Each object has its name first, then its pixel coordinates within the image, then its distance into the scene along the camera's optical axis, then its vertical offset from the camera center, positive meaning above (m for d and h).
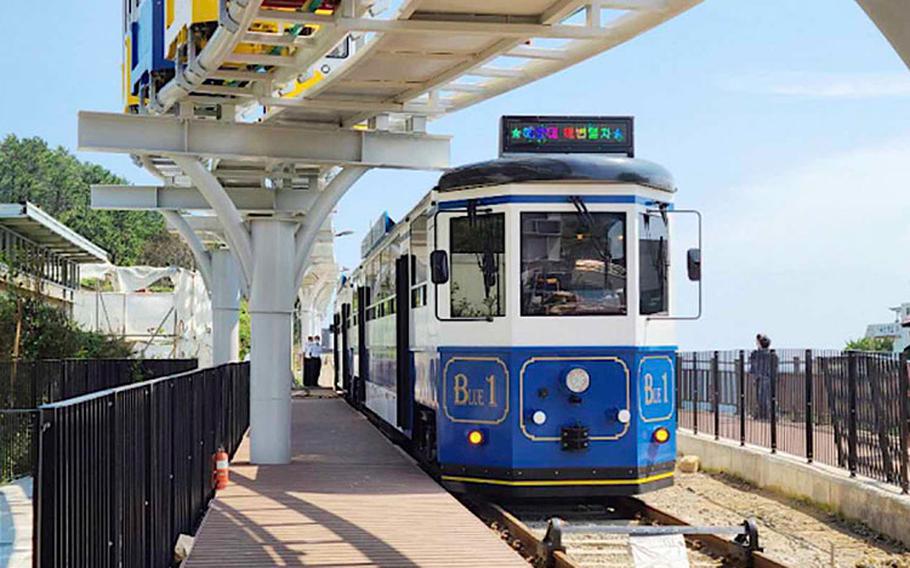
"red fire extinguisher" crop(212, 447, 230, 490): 12.48 -1.11
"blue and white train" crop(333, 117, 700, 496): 11.59 +0.24
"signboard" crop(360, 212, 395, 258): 18.46 +1.86
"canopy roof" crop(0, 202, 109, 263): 24.53 +2.66
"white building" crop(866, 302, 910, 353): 43.71 +0.72
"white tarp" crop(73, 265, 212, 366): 38.12 +1.35
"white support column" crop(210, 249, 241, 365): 23.75 +0.89
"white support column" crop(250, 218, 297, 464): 14.43 +0.22
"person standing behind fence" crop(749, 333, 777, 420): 15.95 -0.31
